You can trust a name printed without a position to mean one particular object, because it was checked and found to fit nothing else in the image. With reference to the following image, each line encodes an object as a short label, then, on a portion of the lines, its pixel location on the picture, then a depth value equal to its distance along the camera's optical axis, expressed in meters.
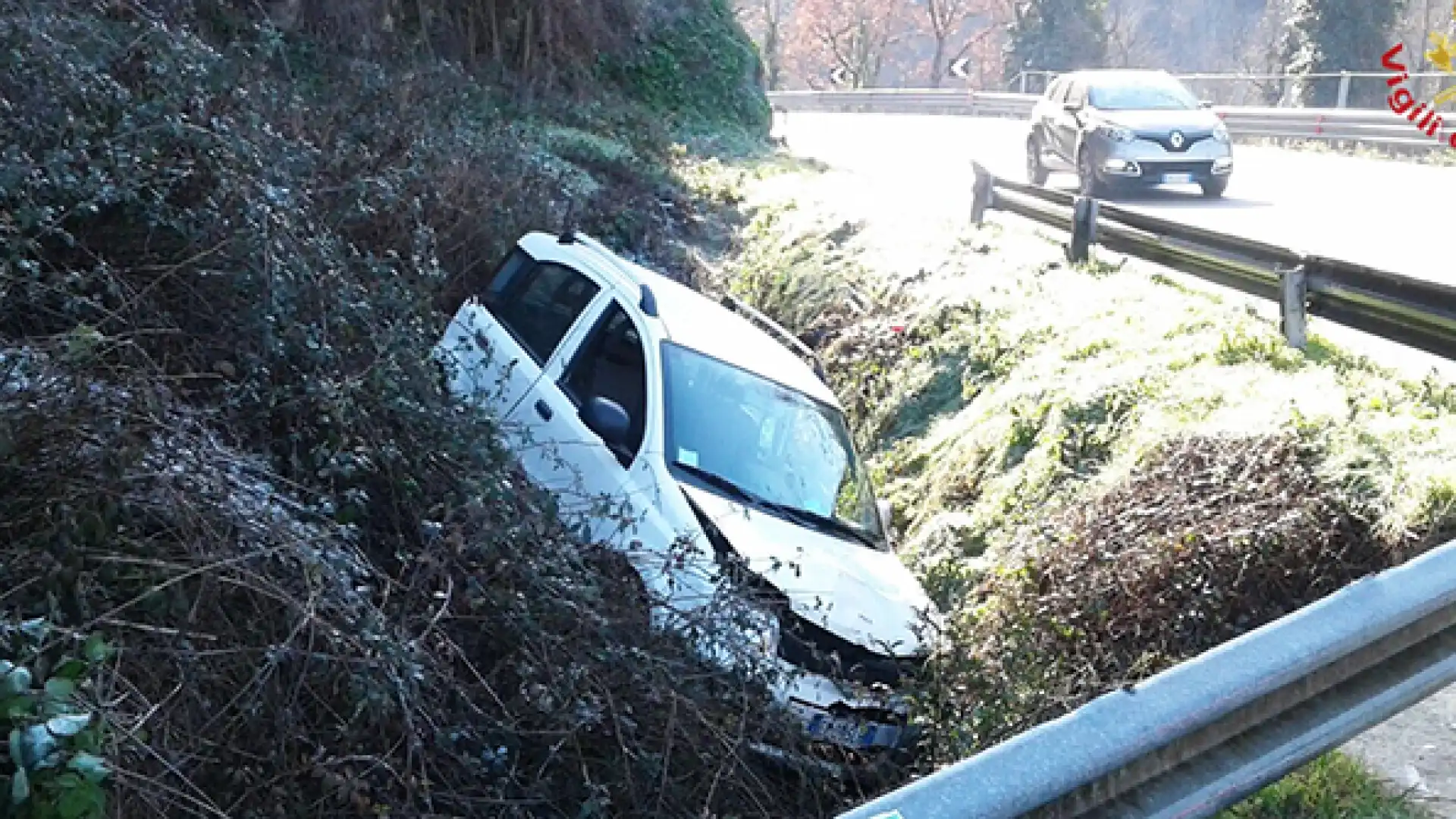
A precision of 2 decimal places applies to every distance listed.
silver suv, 18.61
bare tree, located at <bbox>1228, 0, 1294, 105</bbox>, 40.84
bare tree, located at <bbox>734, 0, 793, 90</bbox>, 42.75
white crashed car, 5.93
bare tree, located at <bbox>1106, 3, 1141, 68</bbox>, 63.09
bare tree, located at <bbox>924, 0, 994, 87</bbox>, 63.20
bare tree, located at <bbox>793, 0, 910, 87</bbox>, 64.81
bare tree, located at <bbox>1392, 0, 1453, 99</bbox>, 50.50
